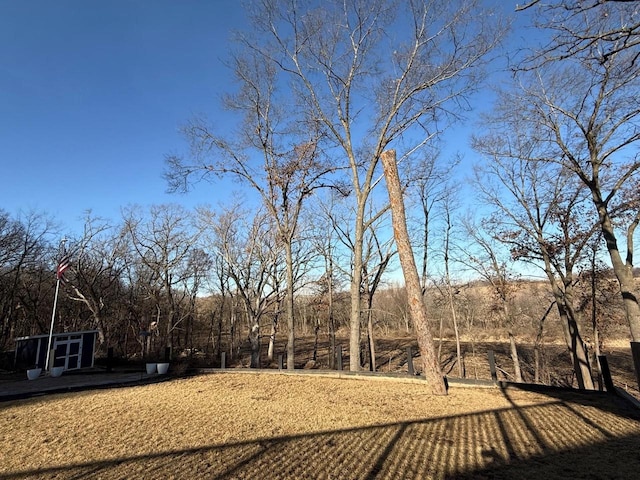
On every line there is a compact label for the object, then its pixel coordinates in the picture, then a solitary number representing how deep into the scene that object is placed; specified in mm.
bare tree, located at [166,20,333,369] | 14008
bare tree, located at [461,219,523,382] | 17328
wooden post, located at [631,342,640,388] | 4905
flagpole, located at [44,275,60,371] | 14031
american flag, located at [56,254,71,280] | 13320
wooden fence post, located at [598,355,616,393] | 6395
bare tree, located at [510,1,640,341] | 8422
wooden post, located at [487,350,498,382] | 7762
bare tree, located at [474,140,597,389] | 13078
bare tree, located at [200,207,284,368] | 19078
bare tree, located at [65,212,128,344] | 22094
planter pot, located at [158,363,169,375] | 12663
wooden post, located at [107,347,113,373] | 14484
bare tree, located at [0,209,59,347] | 21281
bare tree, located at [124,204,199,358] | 23250
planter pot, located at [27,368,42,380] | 12164
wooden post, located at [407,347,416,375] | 8947
